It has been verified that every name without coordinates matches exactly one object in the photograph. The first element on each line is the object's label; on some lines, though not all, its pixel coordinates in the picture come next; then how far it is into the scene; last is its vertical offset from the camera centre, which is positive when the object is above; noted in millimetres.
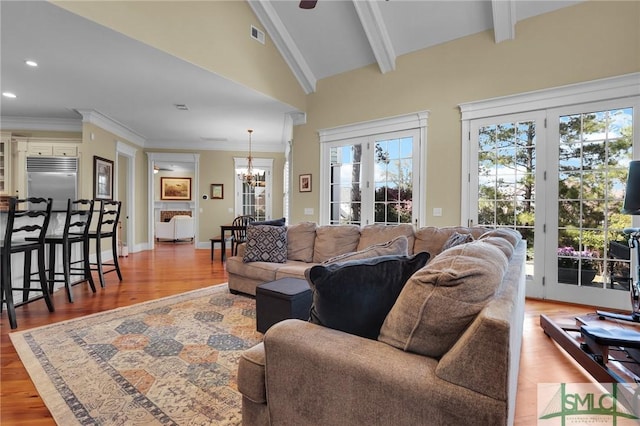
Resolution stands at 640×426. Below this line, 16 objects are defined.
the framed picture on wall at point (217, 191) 8141 +487
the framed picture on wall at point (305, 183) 5691 +500
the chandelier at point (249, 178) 7066 +761
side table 2350 -714
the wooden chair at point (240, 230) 6148 -405
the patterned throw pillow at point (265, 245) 3631 -409
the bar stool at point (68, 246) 3346 -426
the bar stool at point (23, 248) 2691 -356
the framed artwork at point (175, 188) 10688 +733
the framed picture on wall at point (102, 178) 5688 +592
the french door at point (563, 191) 3402 +249
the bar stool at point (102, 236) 3977 -353
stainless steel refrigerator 5684 +597
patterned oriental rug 1628 -1039
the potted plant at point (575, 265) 3510 -611
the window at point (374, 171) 4598 +627
